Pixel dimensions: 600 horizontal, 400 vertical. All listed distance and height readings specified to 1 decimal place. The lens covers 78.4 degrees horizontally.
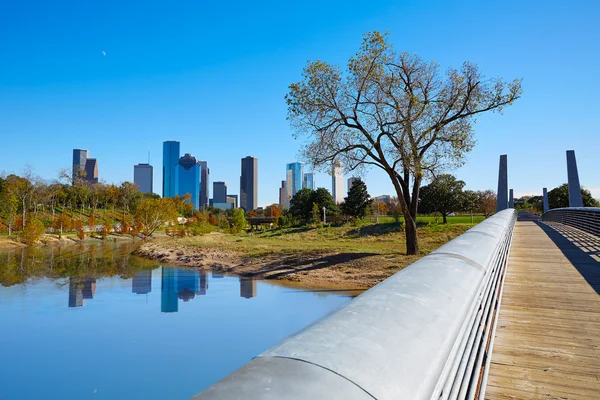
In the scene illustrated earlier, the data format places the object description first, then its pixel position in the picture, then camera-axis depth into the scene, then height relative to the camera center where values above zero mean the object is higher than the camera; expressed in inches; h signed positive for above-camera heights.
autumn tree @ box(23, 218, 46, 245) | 1290.2 -54.1
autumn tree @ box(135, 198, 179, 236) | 1676.9 +13.3
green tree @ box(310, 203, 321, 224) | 1770.8 +17.7
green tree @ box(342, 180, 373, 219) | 1929.1 +83.6
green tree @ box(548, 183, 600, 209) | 2042.8 +102.5
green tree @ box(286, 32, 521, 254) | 586.2 +173.4
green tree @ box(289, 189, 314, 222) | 2264.5 +77.6
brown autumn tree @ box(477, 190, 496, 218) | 2375.9 +73.6
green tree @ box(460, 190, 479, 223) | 1588.3 +62.4
